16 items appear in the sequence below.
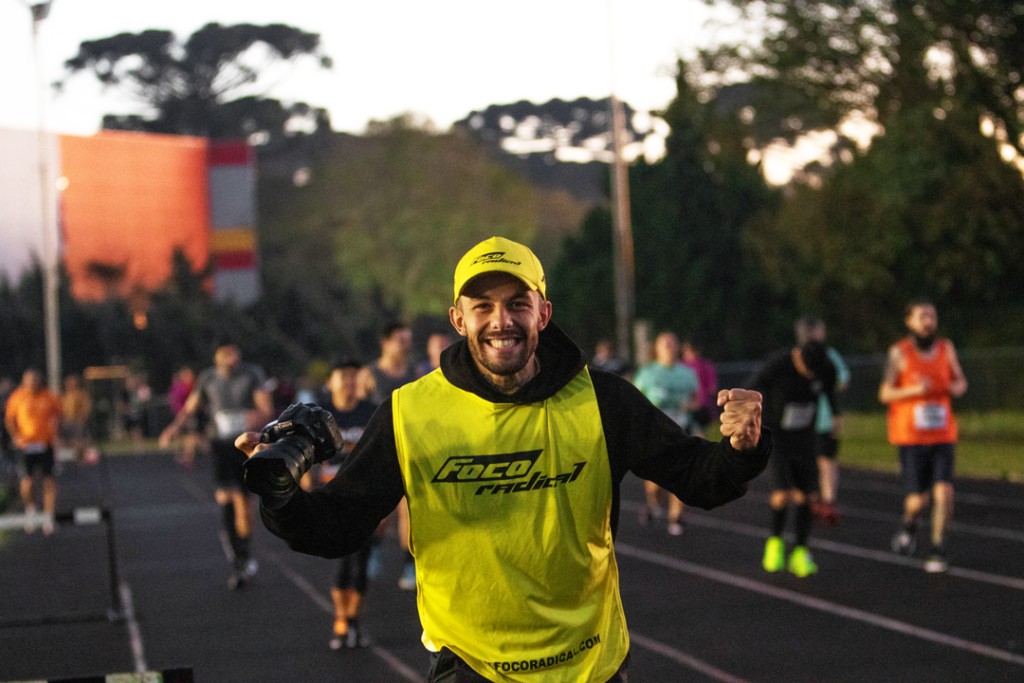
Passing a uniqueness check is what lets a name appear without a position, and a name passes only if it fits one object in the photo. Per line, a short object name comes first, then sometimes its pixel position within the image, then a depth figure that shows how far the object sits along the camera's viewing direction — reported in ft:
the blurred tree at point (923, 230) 74.23
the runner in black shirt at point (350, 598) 29.37
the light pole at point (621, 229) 102.12
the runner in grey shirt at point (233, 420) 40.29
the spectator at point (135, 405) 135.23
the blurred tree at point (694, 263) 125.70
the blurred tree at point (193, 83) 250.98
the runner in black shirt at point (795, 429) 36.60
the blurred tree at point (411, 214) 224.33
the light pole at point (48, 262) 130.72
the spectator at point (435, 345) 42.16
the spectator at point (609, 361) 57.47
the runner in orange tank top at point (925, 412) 36.29
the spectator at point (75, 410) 84.87
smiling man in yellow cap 11.57
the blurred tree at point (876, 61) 70.28
